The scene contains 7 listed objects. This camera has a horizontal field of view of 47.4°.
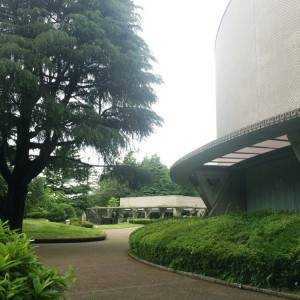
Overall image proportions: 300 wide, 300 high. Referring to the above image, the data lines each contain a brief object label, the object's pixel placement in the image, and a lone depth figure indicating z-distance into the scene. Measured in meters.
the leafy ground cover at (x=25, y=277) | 1.91
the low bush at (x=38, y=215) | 31.49
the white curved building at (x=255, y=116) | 11.30
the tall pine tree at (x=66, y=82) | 12.20
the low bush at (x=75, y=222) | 28.04
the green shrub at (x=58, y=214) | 31.47
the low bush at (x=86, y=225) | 27.75
